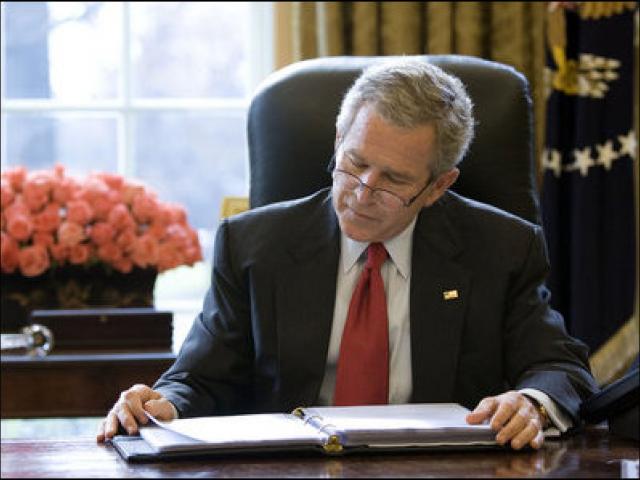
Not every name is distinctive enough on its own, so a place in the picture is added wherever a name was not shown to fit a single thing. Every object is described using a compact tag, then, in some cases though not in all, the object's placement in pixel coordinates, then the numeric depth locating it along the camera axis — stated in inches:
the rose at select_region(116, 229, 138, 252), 248.2
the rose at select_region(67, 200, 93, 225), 246.5
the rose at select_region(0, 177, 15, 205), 248.5
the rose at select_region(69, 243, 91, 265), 244.4
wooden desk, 123.2
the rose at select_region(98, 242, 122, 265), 246.2
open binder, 131.3
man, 173.8
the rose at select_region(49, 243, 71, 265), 243.3
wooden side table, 226.2
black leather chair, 199.2
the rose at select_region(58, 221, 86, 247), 243.1
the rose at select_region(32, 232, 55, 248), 243.2
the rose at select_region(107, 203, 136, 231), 249.3
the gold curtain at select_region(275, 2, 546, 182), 296.7
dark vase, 247.1
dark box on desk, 236.7
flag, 295.7
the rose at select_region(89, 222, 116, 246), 246.4
